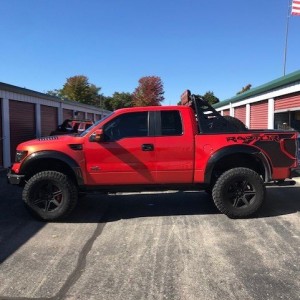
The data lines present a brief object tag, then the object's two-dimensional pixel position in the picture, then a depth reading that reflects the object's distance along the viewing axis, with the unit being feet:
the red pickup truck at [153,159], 16.47
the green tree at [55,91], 192.29
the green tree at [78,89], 164.66
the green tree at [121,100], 219.60
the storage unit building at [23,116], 36.65
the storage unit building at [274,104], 32.69
